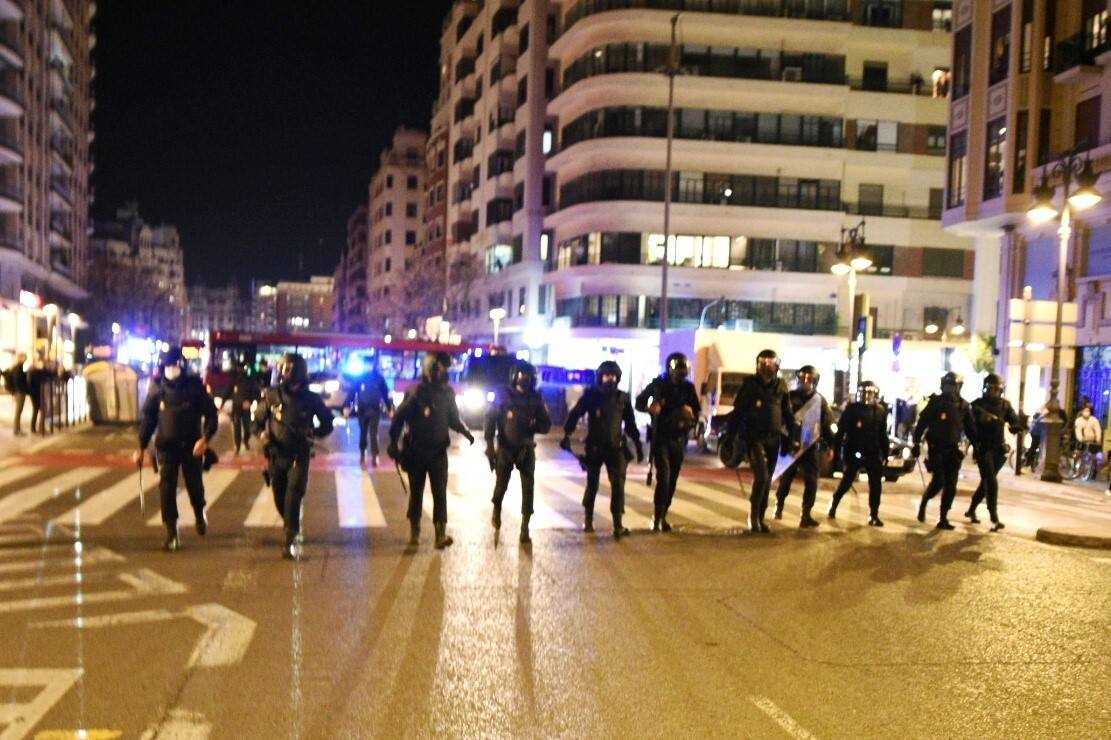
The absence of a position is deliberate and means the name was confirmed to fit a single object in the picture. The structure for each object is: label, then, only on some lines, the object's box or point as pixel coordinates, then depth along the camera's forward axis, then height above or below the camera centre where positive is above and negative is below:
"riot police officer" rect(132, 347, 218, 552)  10.00 -1.03
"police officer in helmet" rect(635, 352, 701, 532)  11.30 -0.97
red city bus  35.59 -1.13
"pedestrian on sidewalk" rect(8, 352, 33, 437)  21.64 -1.49
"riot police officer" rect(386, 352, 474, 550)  10.09 -1.11
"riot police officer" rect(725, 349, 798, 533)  11.41 -1.01
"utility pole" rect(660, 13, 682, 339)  37.22 +4.59
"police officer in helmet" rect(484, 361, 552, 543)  10.61 -1.03
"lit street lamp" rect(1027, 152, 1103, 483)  18.22 +2.01
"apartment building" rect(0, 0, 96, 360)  51.16 +9.46
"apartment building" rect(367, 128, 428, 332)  109.62 +12.20
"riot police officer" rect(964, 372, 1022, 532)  12.70 -1.15
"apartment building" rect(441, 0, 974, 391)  50.38 +8.01
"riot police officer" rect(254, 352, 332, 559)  9.66 -1.05
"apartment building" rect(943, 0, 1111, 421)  25.03 +5.16
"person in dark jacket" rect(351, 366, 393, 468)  18.19 -1.47
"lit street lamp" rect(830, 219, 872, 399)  23.58 +1.66
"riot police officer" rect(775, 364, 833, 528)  12.39 -1.48
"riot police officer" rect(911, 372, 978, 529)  12.62 -1.14
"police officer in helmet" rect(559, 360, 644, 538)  11.08 -1.05
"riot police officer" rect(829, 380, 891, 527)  12.73 -1.33
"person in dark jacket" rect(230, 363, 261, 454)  18.97 -1.65
